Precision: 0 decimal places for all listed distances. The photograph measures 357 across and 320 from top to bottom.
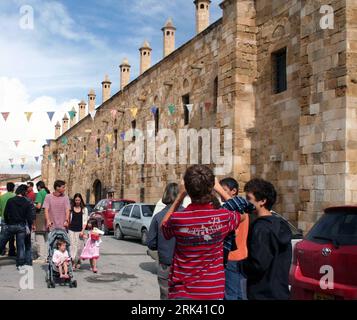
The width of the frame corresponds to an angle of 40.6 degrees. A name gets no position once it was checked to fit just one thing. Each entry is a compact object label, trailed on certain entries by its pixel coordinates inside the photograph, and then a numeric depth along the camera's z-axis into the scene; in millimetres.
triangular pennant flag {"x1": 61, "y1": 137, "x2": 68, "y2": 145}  48403
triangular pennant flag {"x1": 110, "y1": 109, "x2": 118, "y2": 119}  30156
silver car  15008
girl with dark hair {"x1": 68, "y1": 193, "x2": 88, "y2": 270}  9781
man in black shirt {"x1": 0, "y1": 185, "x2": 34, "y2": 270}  9281
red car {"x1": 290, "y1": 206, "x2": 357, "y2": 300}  4301
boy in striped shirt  3203
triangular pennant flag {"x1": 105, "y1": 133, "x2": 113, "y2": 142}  33194
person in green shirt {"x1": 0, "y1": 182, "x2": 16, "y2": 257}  10734
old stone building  11070
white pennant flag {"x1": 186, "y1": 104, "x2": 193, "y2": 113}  20002
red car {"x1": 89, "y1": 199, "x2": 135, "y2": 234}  19312
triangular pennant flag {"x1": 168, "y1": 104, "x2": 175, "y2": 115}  22294
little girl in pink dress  9578
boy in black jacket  3492
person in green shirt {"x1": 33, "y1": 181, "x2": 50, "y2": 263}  10664
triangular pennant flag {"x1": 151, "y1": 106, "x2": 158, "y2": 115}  24422
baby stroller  7988
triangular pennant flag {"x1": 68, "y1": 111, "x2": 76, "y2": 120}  26097
